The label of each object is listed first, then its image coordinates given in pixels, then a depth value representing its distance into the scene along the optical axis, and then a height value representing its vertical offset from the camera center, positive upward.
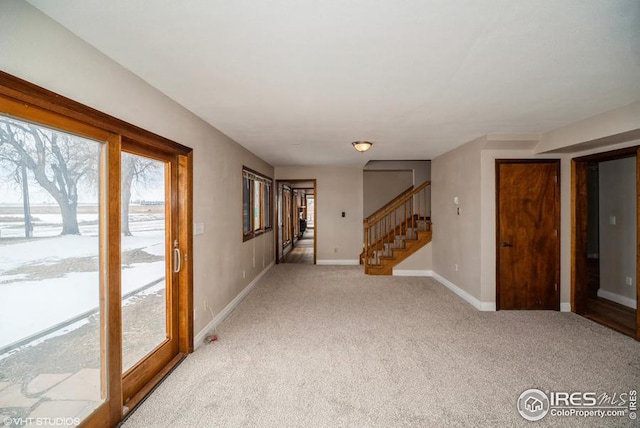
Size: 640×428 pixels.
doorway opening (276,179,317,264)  8.03 -0.46
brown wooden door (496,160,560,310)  4.35 -0.33
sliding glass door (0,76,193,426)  1.47 -0.31
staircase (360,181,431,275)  6.56 -0.76
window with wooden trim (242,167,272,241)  5.18 +0.22
